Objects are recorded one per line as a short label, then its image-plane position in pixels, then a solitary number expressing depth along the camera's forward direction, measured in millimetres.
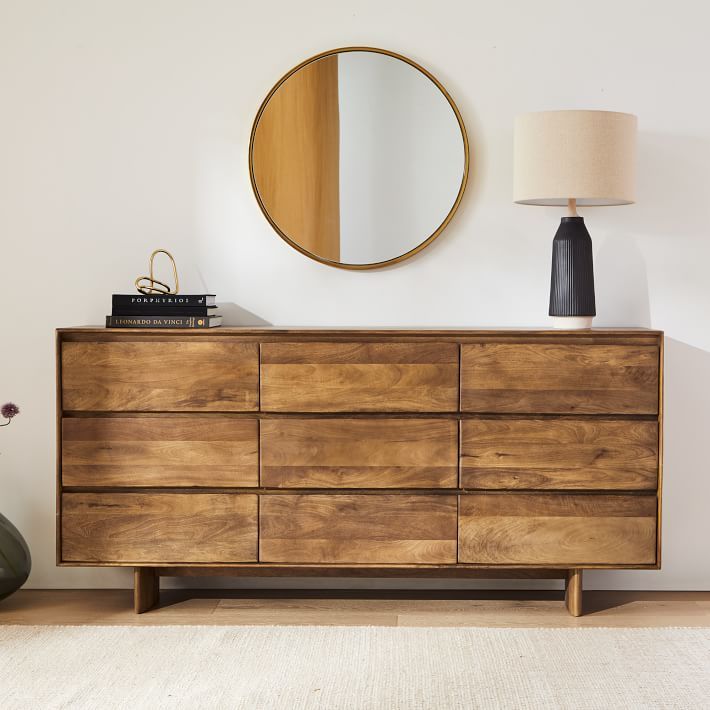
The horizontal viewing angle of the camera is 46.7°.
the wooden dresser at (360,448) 2400
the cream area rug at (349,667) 2008
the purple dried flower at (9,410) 2580
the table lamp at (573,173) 2393
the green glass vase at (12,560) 2520
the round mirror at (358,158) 2689
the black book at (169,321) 2459
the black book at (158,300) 2473
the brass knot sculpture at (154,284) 2639
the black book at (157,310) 2465
